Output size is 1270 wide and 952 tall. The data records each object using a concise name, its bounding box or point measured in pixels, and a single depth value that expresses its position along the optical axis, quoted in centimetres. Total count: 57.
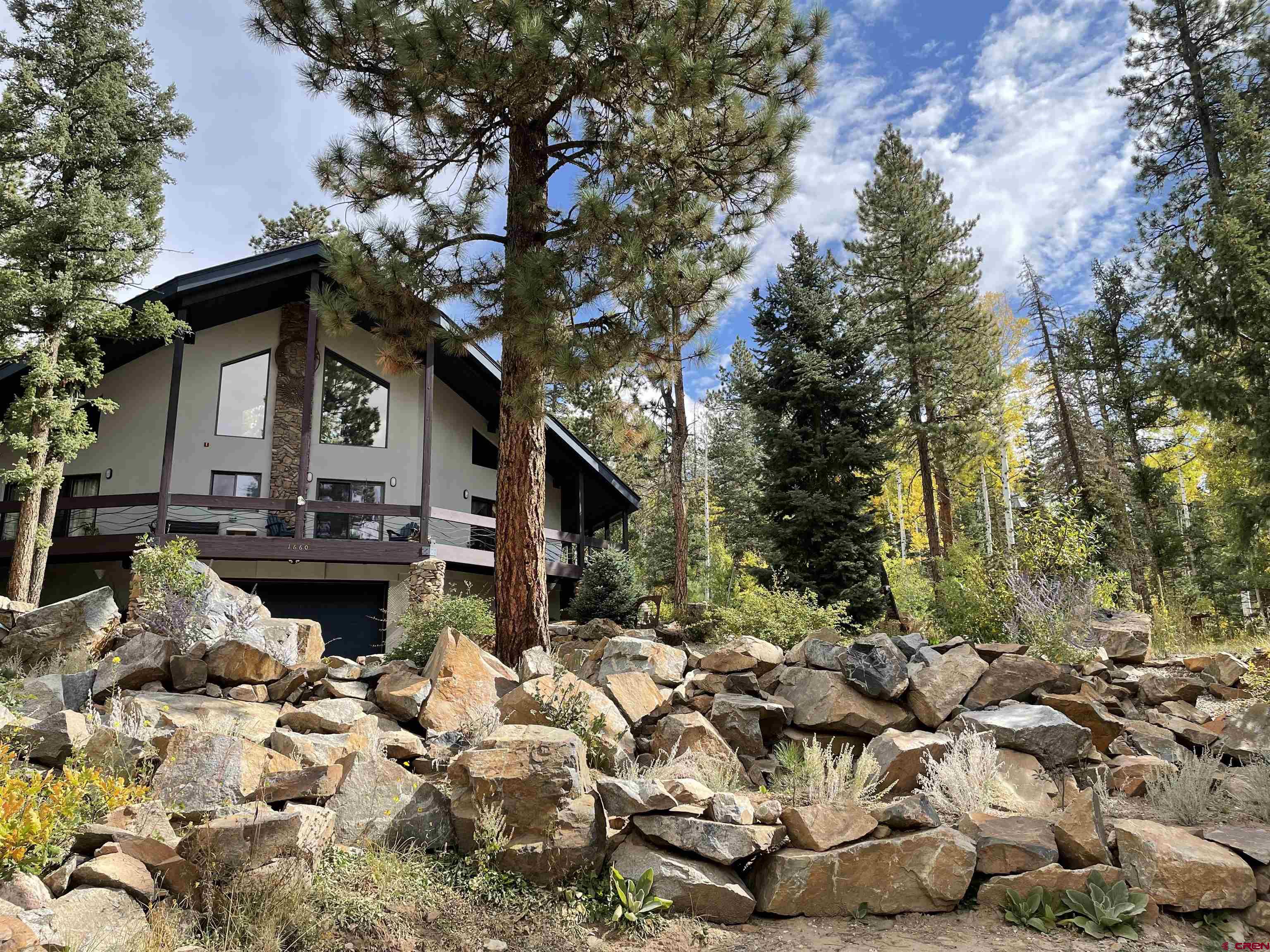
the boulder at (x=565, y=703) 575
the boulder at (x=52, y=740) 463
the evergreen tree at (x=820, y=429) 1472
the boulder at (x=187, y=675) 680
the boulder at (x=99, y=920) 312
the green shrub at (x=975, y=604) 1035
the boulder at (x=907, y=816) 455
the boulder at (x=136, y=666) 655
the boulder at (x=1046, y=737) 606
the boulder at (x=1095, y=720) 657
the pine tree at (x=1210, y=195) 1327
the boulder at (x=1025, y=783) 542
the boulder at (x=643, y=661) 784
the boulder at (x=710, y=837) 434
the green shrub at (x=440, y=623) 894
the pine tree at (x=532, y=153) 739
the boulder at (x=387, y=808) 438
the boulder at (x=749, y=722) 659
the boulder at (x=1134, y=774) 574
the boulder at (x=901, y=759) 575
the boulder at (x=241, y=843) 369
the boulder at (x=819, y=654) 728
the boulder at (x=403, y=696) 643
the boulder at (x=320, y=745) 490
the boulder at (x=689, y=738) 611
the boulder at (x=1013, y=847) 438
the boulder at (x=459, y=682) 638
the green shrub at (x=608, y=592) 1540
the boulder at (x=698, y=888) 423
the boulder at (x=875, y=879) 432
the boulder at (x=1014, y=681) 705
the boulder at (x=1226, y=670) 841
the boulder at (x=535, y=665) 675
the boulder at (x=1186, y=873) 417
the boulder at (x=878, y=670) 683
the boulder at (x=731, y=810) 447
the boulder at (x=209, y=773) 415
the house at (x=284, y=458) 1450
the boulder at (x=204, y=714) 545
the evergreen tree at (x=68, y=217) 1366
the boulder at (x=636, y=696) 669
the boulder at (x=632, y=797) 450
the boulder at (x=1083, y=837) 434
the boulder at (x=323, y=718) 595
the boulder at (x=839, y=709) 672
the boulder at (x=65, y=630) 744
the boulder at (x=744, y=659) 794
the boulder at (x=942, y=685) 685
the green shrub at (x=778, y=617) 1066
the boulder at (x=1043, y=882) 422
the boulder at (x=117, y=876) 344
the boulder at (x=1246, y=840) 437
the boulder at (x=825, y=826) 450
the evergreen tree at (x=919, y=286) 1953
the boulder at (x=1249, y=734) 622
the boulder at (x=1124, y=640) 891
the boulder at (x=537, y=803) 420
